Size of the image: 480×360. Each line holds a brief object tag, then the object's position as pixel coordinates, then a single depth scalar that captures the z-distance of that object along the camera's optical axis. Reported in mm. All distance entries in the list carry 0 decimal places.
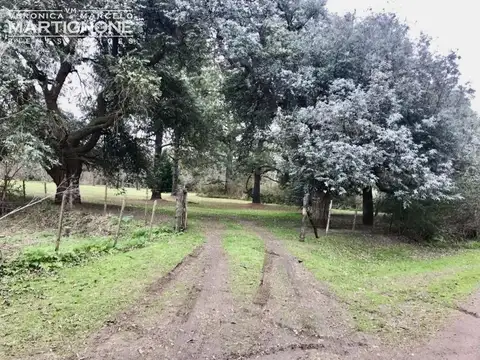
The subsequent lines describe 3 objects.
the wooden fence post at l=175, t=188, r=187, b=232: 12005
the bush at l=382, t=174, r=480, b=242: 14797
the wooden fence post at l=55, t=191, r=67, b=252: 7969
